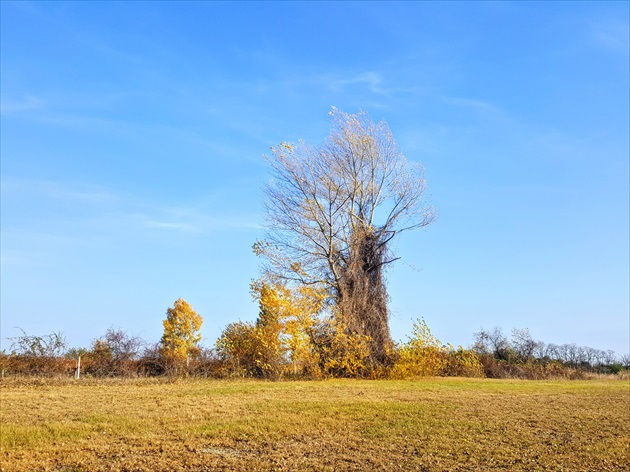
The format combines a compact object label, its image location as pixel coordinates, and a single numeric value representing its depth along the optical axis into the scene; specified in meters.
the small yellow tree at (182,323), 42.22
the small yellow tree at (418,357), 24.62
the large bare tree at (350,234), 26.20
